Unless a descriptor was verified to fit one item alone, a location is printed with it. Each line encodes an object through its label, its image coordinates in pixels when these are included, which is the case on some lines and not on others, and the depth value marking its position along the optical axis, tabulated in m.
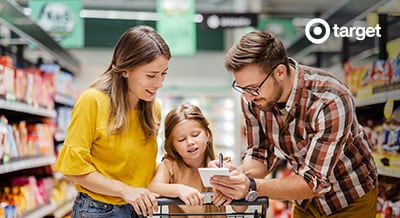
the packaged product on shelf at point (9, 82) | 3.59
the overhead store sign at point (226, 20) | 7.57
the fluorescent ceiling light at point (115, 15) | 10.88
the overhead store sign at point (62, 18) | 7.87
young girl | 2.47
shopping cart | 2.15
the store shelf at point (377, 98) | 3.05
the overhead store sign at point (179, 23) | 7.79
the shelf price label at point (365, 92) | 3.46
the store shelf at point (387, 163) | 3.04
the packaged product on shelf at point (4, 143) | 3.44
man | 2.19
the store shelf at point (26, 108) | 3.57
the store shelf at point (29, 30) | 3.82
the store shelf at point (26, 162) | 3.47
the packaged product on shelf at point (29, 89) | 4.25
